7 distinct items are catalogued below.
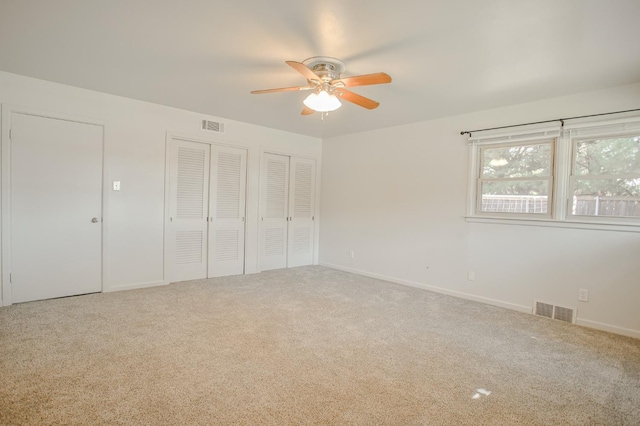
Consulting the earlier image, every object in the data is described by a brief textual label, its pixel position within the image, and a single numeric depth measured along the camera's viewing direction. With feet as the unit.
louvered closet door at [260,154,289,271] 17.85
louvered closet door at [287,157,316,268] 19.08
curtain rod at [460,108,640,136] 10.41
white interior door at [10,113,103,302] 11.33
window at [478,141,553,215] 12.10
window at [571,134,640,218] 10.30
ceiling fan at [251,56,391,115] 8.74
